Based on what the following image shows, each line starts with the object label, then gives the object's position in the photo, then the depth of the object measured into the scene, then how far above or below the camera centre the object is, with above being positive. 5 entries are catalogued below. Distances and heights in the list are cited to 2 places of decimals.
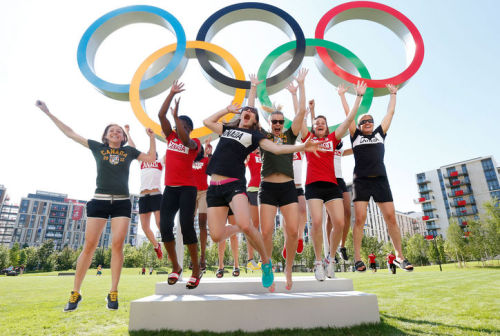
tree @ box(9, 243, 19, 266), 57.53 -0.43
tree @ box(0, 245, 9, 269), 53.31 -0.75
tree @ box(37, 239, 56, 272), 62.66 -0.91
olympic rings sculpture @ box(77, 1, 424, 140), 7.41 +5.69
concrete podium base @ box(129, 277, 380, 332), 4.48 -1.09
